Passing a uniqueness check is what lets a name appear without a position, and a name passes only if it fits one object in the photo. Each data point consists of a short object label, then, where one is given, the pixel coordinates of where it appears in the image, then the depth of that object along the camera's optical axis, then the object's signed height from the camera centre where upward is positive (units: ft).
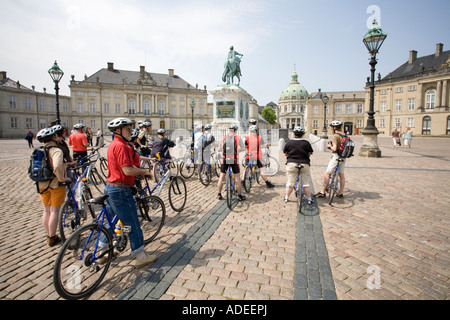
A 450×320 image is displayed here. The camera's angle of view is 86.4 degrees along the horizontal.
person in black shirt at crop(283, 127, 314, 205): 18.71 -1.38
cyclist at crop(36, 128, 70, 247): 12.90 -2.85
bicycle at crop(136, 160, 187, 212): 18.60 -4.64
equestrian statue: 69.36 +20.22
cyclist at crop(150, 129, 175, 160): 25.16 -0.92
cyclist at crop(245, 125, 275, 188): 24.22 -0.67
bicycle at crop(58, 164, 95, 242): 13.64 -4.62
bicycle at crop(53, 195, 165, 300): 9.32 -5.20
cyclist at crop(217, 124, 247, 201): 20.06 -2.11
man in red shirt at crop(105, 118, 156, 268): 10.73 -1.95
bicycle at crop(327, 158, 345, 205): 20.12 -3.87
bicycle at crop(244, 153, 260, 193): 24.63 -3.80
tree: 379.72 +35.53
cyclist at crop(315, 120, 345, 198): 20.72 -1.70
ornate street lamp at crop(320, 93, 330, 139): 86.17 +13.55
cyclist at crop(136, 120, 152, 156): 29.71 +0.78
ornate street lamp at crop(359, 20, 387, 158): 42.55 +7.89
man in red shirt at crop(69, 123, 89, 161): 26.40 -0.65
